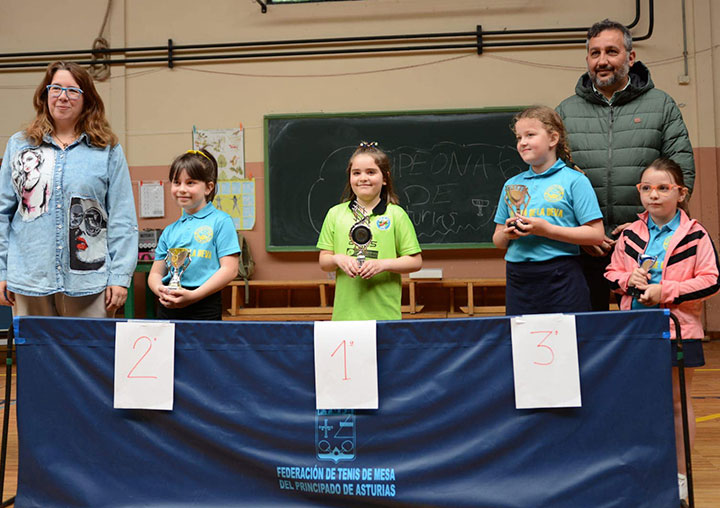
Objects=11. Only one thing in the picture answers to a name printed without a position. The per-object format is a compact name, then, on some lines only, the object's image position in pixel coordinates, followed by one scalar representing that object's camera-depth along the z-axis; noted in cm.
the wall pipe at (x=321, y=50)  573
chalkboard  577
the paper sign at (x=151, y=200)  602
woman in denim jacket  225
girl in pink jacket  201
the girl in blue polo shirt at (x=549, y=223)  212
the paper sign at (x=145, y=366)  178
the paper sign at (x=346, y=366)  172
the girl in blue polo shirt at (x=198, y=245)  231
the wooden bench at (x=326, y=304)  545
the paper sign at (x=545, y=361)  167
